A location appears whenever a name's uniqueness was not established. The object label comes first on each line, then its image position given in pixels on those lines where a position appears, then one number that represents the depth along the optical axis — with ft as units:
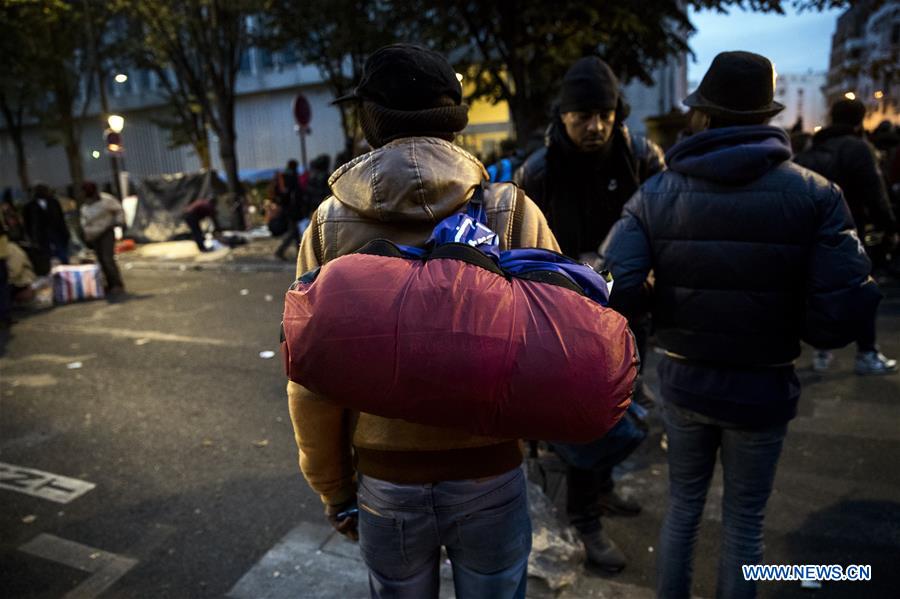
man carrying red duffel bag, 4.70
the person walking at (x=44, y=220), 38.14
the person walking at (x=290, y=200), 42.06
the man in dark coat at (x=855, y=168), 16.51
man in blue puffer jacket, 6.61
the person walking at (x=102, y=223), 32.53
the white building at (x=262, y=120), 88.99
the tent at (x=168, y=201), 57.88
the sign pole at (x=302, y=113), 44.52
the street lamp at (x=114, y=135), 50.27
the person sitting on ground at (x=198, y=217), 49.34
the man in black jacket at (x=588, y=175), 10.05
